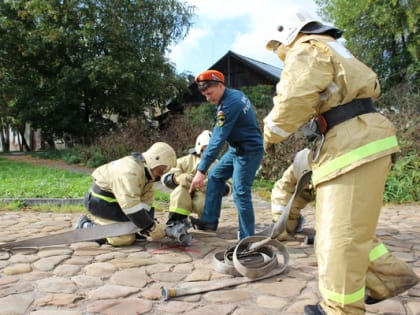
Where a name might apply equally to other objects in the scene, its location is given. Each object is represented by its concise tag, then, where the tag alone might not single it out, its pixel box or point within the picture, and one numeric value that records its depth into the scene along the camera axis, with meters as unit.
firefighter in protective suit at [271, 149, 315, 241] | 4.41
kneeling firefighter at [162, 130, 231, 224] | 4.77
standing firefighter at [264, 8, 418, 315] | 2.13
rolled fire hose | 2.96
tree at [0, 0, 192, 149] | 19.69
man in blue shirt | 4.00
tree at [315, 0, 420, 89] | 14.41
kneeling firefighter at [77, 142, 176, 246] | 3.88
